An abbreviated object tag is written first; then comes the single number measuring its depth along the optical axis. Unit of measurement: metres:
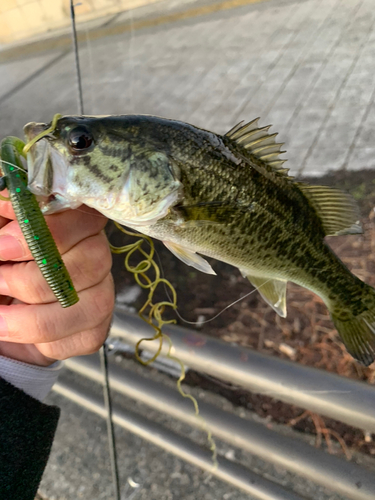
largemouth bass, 0.19
